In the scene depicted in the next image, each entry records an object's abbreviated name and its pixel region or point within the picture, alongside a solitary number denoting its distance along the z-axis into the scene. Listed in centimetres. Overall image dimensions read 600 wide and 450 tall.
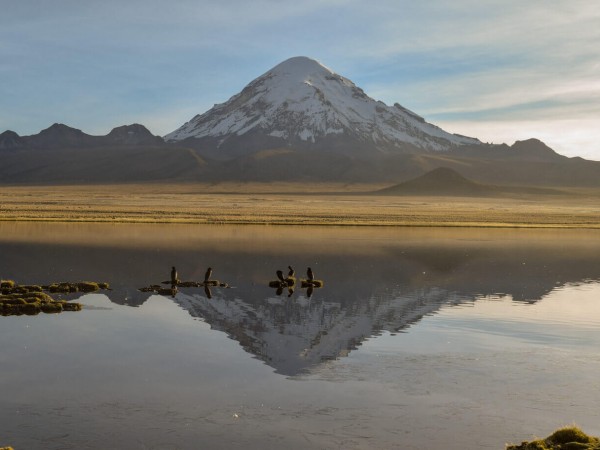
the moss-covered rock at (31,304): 2583
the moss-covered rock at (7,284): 3003
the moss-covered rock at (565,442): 1273
